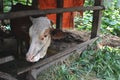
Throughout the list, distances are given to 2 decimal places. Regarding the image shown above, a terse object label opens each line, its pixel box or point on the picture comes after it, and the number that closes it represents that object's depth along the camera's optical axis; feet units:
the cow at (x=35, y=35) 6.62
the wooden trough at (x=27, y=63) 5.93
